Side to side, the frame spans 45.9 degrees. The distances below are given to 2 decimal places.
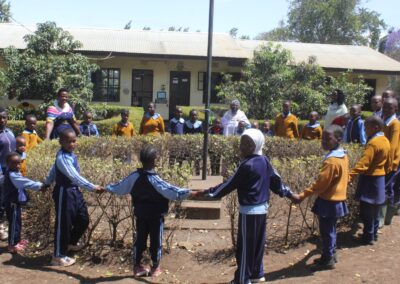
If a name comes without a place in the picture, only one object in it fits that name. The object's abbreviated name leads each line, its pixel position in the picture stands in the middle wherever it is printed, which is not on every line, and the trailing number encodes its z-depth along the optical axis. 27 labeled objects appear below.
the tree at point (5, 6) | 47.38
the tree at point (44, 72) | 15.73
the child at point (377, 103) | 6.87
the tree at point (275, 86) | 16.75
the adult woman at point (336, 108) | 8.46
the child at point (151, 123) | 9.20
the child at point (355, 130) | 7.76
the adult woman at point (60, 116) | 7.12
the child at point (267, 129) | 10.12
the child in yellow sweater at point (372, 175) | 5.23
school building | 21.03
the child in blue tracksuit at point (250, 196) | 4.20
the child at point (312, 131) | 9.50
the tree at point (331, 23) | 48.84
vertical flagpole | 6.32
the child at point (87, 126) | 9.46
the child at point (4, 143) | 5.83
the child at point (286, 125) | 9.64
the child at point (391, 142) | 5.80
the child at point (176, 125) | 9.62
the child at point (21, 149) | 5.72
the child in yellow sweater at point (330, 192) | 4.59
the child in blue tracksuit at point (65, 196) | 4.74
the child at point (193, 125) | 9.55
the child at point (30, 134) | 6.86
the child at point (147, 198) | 4.41
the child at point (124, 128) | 9.05
